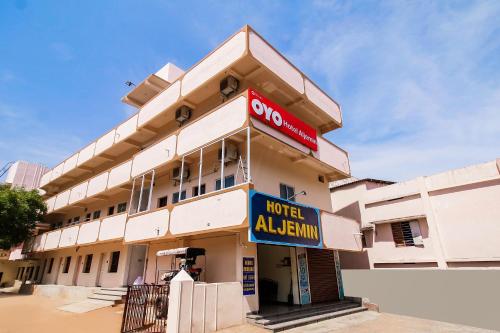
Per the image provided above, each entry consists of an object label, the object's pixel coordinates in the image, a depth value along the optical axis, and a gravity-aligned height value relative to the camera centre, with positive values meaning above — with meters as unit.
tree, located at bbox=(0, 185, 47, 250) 23.05 +4.89
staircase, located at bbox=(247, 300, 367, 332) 9.60 -1.77
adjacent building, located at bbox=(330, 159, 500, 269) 13.31 +2.38
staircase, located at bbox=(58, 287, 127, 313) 13.52 -1.48
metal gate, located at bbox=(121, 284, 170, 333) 9.16 -1.32
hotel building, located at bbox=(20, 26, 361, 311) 10.80 +4.68
